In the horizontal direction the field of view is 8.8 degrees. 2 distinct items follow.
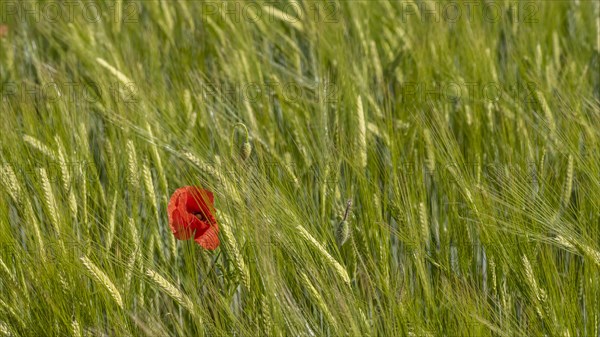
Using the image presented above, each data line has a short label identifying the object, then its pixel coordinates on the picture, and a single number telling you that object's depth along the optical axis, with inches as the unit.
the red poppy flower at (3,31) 199.4
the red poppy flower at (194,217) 171.6
